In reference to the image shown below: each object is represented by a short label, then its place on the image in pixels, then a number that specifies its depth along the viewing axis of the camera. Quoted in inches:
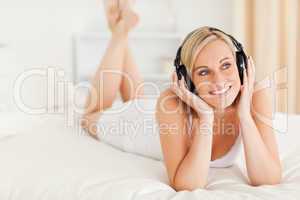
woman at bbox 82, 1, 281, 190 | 75.7
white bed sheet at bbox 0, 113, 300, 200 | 72.7
